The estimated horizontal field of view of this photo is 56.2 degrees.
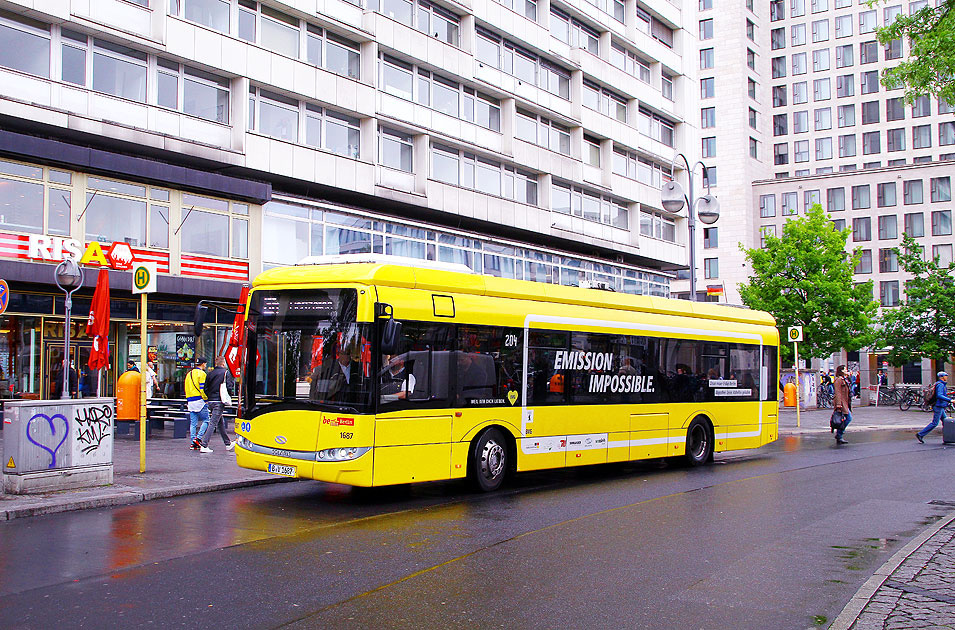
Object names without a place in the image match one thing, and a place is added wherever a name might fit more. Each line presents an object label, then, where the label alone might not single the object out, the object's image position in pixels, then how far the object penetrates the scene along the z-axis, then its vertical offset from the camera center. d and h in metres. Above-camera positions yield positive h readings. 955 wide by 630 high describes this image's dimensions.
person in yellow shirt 16.80 -0.98
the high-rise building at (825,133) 71.56 +18.90
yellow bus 10.93 -0.37
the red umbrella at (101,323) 15.07 +0.40
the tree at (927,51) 11.56 +4.02
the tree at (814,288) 40.62 +2.88
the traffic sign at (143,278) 13.41 +1.03
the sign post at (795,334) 26.50 +0.48
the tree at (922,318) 42.84 +1.58
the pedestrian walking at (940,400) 23.08 -1.30
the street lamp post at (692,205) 22.58 +3.79
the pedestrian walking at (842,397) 22.70 -1.21
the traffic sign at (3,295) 16.19 +0.93
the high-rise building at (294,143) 22.73 +6.66
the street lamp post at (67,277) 19.34 +1.53
